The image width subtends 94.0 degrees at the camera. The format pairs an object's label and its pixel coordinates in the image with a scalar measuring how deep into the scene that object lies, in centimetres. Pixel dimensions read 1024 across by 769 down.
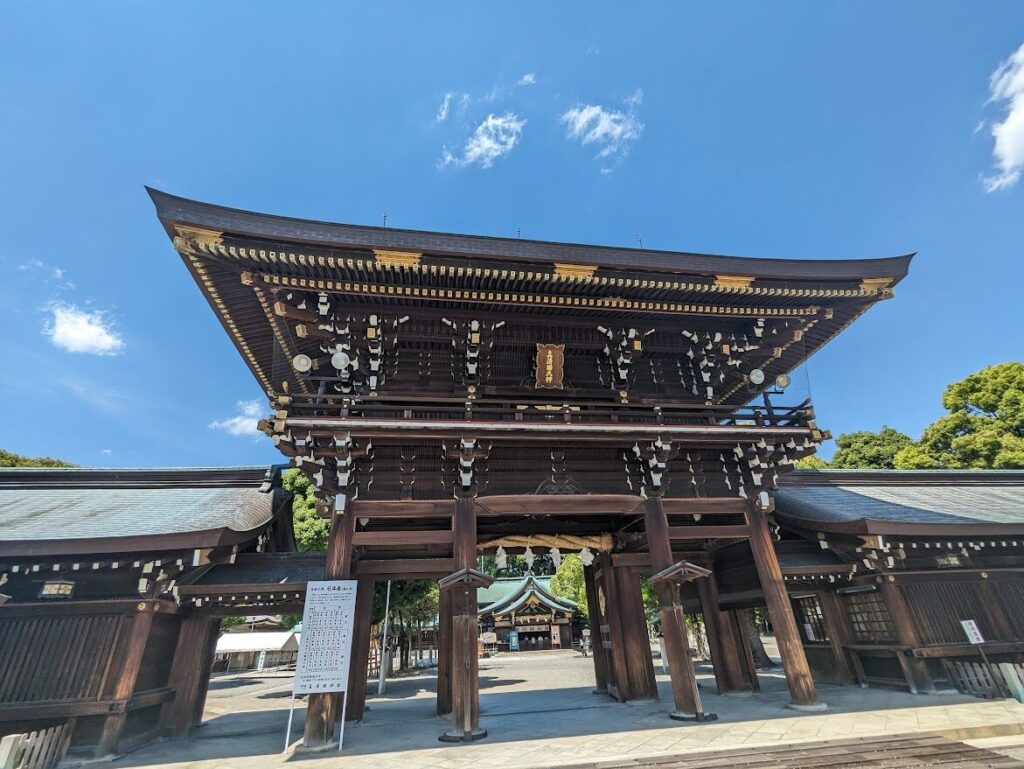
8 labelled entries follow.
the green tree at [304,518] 1998
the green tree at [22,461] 3241
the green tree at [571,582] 3259
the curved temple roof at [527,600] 3816
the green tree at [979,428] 2455
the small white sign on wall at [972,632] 1002
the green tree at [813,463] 3428
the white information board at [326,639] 785
